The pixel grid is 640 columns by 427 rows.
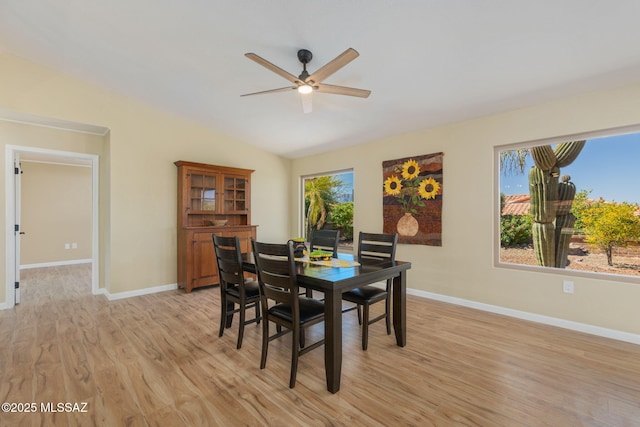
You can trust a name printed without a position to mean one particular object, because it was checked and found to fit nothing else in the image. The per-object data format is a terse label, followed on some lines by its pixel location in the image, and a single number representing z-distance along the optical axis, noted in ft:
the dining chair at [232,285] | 8.44
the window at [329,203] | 17.17
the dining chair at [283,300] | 6.64
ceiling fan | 7.04
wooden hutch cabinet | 14.42
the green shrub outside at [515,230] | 11.09
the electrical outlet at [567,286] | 9.82
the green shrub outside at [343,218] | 17.03
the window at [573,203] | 9.22
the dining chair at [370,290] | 8.33
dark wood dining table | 6.48
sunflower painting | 12.94
